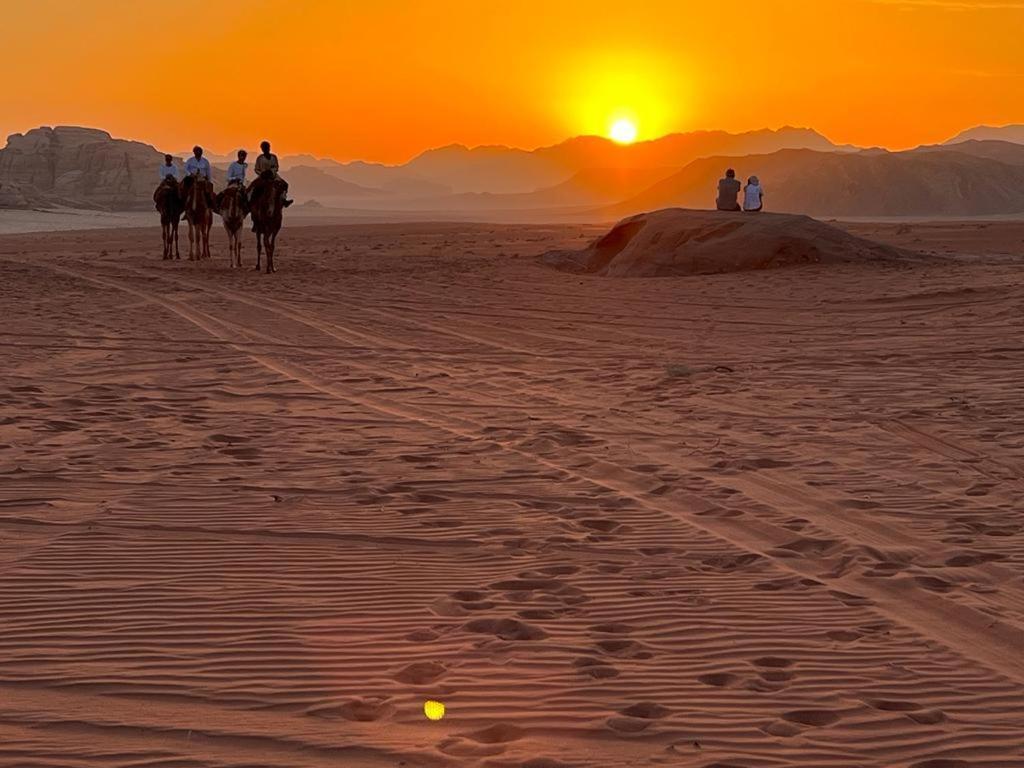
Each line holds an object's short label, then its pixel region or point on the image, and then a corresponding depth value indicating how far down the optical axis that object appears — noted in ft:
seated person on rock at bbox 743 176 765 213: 89.95
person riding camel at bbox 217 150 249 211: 82.69
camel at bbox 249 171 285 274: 81.76
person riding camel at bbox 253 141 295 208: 78.87
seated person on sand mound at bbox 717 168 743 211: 90.17
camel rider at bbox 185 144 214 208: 89.45
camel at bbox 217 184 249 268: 84.17
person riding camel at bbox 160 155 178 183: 93.66
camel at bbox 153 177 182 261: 94.73
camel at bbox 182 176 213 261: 90.58
